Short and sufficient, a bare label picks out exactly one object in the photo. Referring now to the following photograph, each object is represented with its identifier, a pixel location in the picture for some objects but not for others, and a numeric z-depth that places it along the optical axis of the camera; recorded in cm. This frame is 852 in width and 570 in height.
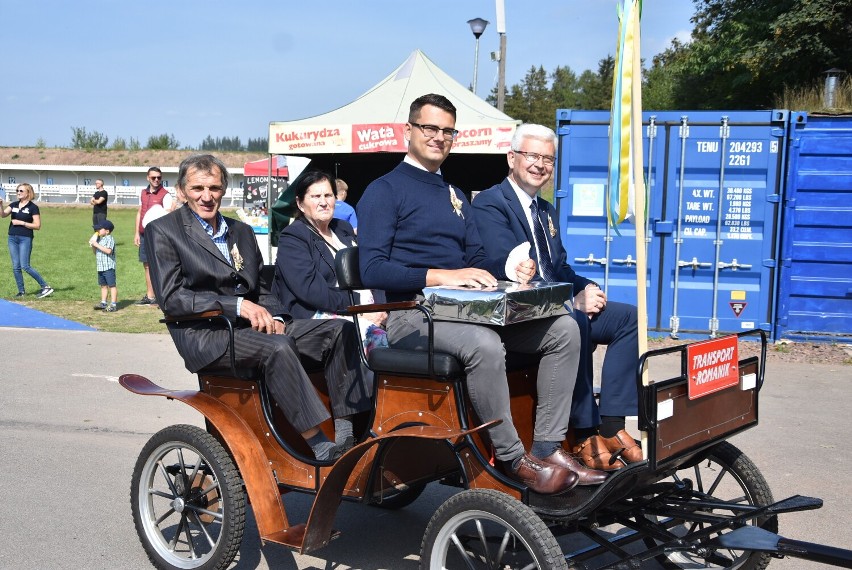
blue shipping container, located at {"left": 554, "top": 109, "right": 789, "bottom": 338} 1047
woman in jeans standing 1388
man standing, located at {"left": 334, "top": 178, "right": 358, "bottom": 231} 874
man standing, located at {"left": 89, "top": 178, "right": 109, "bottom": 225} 1822
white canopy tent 1286
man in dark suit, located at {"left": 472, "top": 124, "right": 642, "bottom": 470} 392
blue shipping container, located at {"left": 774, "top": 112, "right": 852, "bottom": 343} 1032
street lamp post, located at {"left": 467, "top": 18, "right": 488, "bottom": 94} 2077
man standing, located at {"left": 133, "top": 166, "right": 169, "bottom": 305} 1399
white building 6706
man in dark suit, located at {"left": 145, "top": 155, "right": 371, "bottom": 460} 404
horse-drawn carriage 322
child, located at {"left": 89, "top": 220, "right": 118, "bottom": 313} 1290
